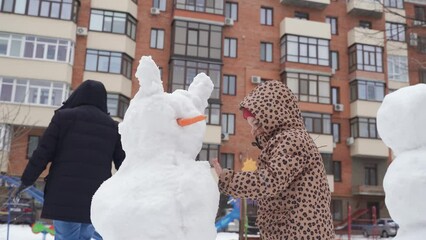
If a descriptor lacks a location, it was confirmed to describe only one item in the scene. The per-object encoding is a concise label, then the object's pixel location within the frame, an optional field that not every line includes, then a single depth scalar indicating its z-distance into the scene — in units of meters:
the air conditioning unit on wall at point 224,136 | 23.92
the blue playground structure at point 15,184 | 8.34
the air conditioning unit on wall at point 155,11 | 24.69
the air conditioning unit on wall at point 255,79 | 25.41
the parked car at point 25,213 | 17.45
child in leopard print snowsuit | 2.51
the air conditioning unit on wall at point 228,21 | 25.50
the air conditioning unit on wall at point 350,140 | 25.94
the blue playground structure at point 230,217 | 14.33
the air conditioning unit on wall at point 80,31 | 22.81
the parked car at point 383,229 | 21.47
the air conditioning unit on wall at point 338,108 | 26.50
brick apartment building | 21.62
